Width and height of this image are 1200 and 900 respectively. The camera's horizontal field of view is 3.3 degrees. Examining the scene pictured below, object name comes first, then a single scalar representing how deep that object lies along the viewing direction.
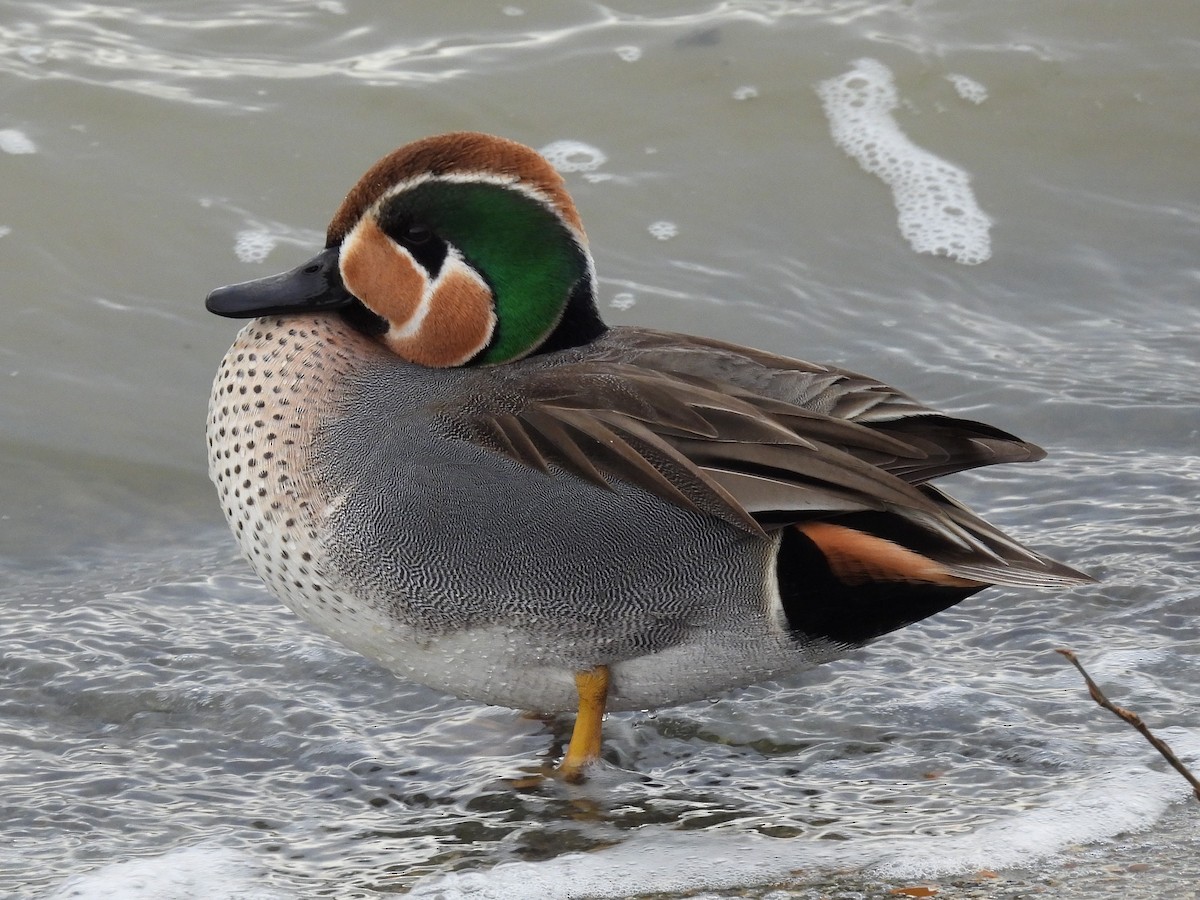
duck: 5.69
